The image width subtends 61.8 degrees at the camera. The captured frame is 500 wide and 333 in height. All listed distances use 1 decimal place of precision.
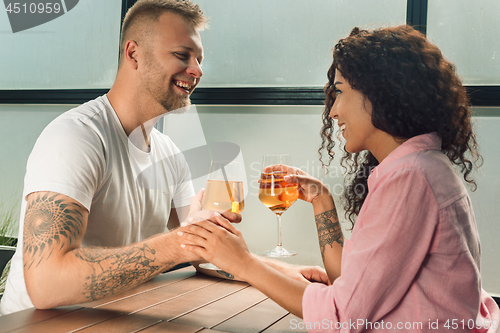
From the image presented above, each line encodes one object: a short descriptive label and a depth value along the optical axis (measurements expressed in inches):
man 47.4
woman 37.2
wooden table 41.5
